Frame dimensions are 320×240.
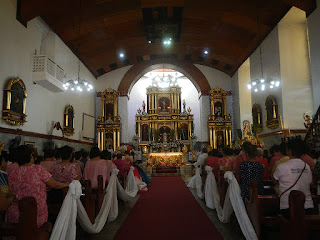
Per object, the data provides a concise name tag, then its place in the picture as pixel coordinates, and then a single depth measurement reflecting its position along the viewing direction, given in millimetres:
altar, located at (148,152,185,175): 13992
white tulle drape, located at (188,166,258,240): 3385
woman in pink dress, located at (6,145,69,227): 2613
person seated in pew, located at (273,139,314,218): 2820
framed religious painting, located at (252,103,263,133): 12365
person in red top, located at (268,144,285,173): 4725
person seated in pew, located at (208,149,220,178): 5922
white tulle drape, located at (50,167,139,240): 2839
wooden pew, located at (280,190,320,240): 2455
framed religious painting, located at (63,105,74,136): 12125
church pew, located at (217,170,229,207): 4836
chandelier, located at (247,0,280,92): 10336
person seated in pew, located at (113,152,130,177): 7133
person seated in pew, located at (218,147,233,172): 5496
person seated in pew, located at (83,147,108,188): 4730
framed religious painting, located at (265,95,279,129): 10829
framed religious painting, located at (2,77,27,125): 7664
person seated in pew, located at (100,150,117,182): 5555
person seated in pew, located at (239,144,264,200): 3643
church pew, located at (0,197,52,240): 2238
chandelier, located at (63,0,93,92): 10809
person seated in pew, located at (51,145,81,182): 3730
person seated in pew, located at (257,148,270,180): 4928
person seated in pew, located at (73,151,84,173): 5930
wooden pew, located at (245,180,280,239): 3049
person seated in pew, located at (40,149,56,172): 4959
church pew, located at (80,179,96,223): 3830
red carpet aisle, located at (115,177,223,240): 4047
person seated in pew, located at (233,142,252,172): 4412
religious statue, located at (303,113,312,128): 9059
